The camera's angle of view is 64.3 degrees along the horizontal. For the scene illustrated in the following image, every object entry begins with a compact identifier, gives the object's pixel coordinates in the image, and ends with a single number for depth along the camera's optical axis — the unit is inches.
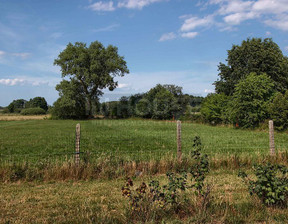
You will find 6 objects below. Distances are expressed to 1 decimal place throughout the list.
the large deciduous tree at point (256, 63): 1326.3
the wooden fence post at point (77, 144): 283.9
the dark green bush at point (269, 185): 160.7
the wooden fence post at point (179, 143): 309.1
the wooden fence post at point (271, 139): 347.3
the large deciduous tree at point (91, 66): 2101.4
